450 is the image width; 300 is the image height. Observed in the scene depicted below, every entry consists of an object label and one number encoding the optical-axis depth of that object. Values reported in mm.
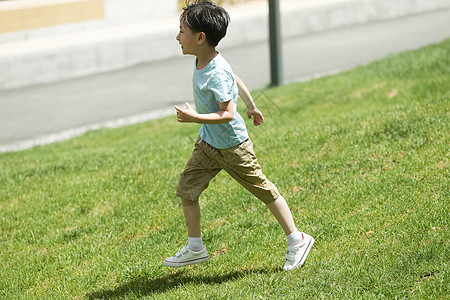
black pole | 23391
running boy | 8172
